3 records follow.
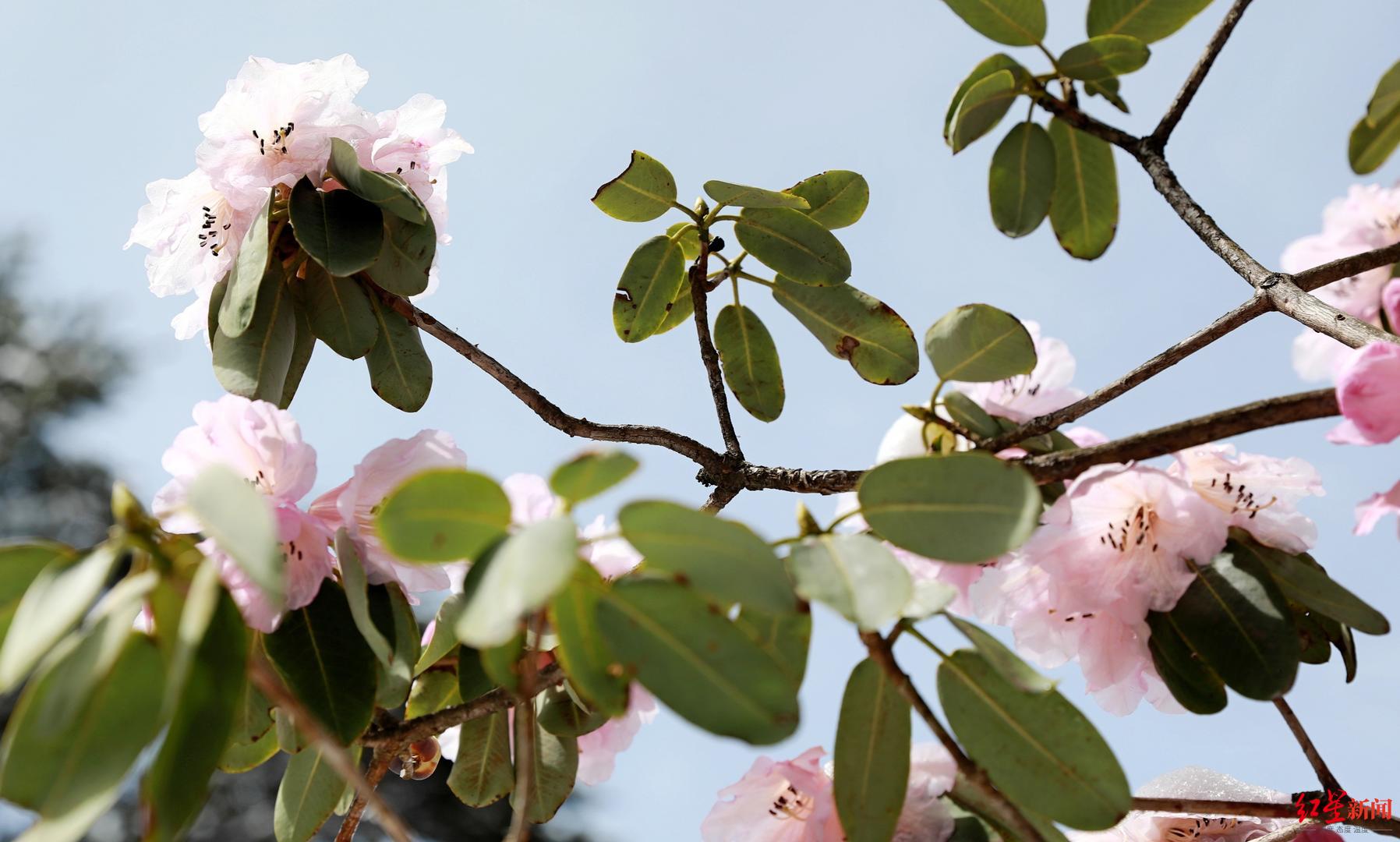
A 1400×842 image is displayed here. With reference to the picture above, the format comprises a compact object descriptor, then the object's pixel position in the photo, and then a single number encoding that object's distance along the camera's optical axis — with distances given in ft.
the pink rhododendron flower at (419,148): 8.09
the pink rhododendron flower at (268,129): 7.99
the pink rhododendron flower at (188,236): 8.06
